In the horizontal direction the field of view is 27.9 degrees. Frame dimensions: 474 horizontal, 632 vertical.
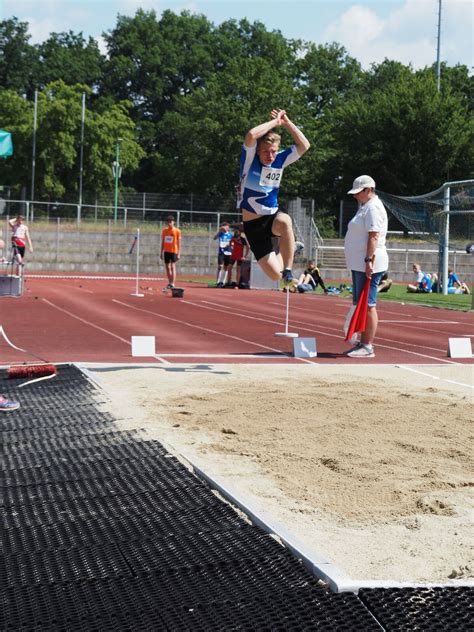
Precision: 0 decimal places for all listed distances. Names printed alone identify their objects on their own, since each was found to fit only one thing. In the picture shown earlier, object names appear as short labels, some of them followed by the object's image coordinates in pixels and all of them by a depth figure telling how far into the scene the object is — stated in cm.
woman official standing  1041
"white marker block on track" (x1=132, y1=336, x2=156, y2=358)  1038
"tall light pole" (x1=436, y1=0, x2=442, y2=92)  6197
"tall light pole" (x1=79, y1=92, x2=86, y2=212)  5991
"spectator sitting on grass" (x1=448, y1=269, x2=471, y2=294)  2817
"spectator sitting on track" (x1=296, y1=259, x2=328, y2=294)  2806
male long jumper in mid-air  902
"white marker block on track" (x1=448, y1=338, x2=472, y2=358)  1088
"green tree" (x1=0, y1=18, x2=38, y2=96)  7681
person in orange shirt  2392
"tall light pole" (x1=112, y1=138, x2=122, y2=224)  5720
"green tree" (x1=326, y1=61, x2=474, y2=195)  5784
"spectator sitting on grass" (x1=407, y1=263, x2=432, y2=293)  2779
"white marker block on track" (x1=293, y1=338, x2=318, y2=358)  1050
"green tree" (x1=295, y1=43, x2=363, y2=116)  8062
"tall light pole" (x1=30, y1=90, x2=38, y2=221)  5814
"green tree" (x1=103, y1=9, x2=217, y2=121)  8106
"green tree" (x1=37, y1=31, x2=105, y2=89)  7825
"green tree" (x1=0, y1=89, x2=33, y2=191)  6078
